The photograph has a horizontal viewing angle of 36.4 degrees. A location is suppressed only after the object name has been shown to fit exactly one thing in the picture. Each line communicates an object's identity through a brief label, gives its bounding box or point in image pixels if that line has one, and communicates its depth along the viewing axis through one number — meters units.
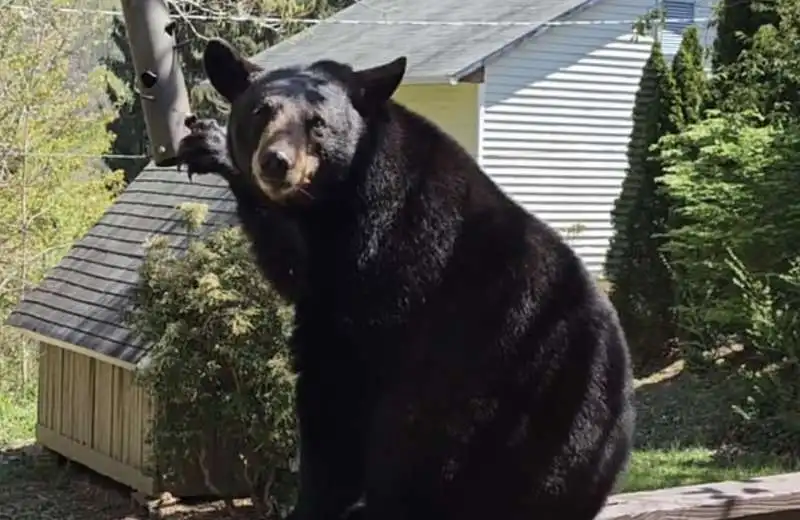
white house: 12.08
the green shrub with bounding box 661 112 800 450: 8.43
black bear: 1.80
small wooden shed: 7.97
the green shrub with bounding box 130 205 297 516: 6.61
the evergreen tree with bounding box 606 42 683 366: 11.73
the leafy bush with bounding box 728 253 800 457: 8.04
